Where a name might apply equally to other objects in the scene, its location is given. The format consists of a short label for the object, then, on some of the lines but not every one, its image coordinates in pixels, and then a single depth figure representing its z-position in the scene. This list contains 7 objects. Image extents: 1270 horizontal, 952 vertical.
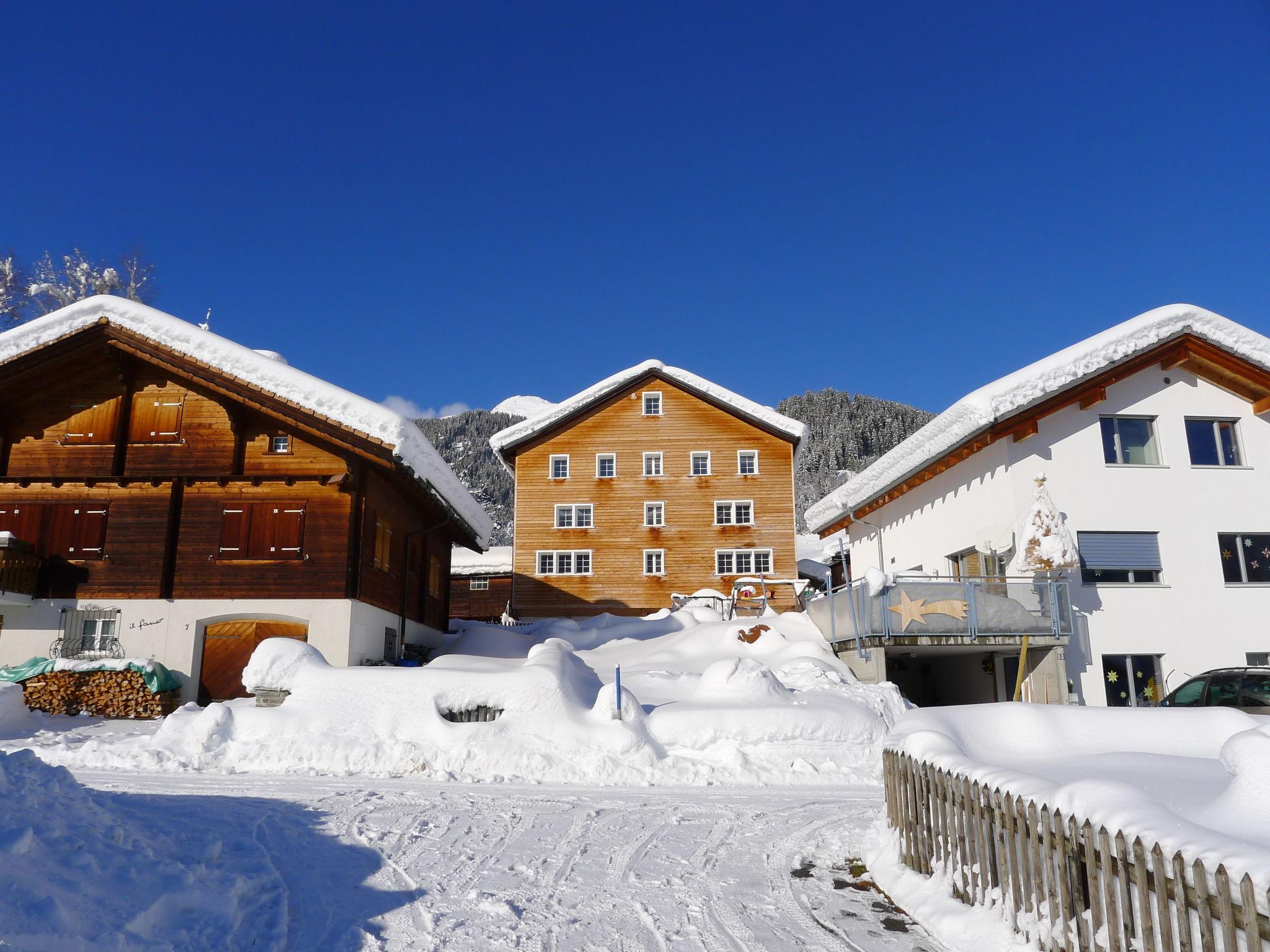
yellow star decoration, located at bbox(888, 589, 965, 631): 17.69
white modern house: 18.27
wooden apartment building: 33.31
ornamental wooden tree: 17.23
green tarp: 16.78
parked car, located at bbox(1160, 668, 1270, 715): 13.23
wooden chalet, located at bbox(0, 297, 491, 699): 18.52
